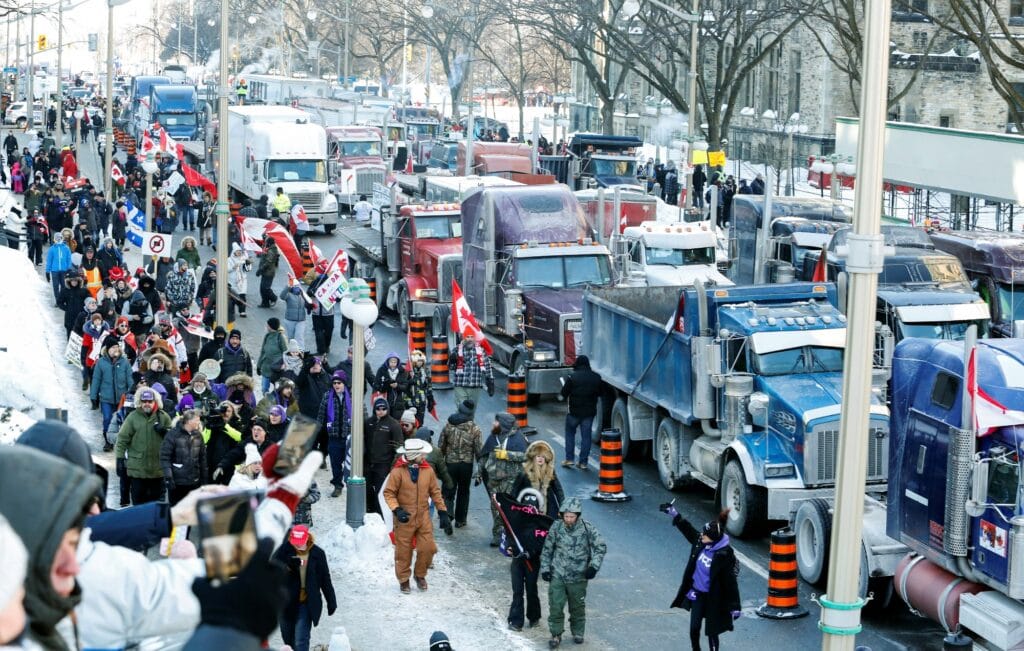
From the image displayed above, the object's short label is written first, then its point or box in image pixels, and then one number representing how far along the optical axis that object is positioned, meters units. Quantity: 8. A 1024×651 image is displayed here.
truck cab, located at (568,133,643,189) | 54.44
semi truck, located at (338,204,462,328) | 29.78
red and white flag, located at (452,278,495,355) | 23.48
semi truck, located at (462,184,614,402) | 24.67
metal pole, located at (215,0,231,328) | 24.97
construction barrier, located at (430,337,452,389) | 26.69
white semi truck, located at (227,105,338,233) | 45.31
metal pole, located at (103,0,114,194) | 45.03
